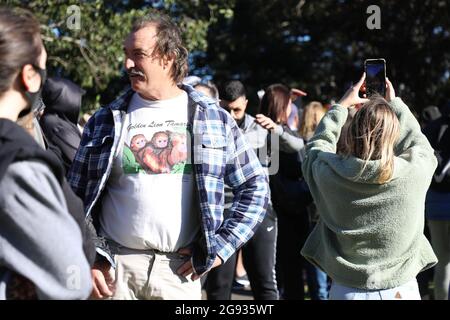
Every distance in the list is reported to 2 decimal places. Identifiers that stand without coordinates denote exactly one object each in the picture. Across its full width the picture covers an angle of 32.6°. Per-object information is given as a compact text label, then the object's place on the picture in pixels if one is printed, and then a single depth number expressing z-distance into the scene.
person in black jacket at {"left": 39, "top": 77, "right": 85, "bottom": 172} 4.80
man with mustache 3.43
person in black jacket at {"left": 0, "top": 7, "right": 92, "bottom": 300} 2.12
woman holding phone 3.69
